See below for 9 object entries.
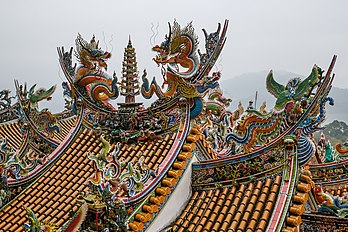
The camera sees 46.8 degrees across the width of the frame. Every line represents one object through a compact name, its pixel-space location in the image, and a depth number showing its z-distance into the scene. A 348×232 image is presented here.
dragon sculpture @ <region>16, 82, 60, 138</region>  9.31
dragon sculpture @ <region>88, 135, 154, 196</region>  5.52
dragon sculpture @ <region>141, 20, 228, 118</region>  7.31
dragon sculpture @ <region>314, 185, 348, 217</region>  5.64
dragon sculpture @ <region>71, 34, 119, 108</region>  8.33
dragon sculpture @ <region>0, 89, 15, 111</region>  19.89
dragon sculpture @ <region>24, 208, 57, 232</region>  5.36
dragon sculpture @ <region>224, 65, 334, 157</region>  5.89
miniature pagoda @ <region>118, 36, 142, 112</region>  8.54
